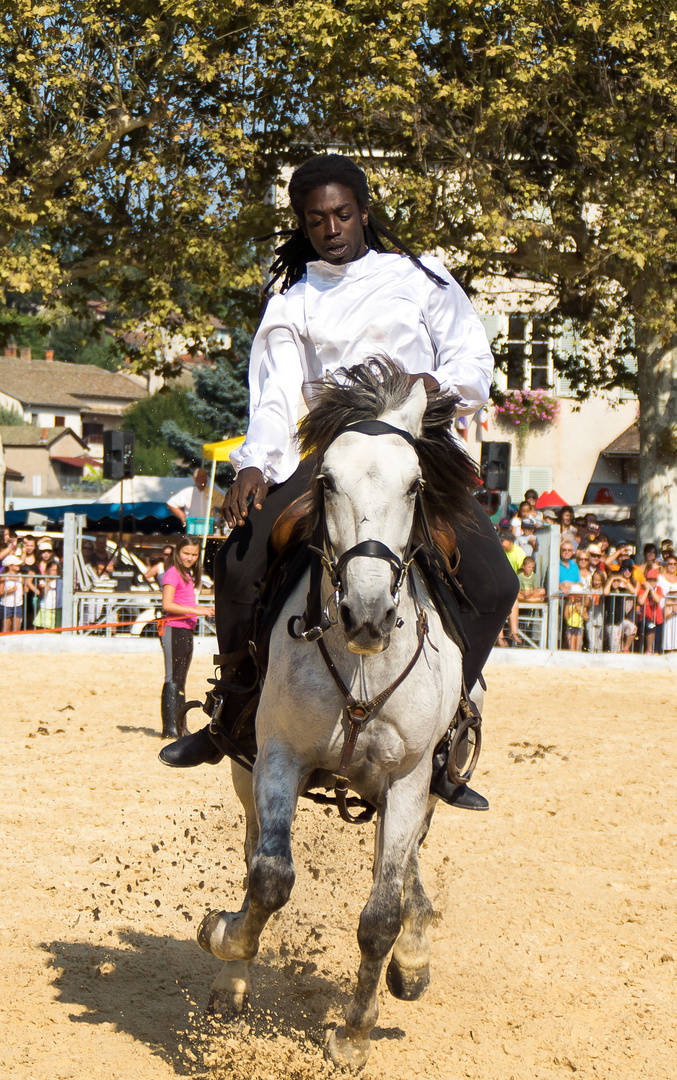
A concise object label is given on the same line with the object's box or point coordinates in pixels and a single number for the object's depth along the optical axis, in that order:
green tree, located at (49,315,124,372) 112.12
